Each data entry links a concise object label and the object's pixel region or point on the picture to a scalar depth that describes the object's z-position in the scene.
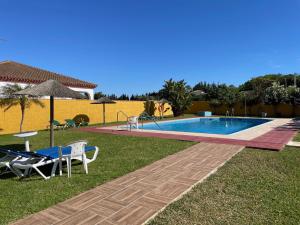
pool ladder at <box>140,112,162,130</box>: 23.53
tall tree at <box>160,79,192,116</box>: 27.55
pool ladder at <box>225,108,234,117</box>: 30.96
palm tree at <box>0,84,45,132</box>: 14.31
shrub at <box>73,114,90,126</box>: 19.32
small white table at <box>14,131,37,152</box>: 7.19
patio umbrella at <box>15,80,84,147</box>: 7.40
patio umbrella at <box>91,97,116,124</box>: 18.89
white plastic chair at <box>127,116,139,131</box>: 15.16
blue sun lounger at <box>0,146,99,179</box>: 5.42
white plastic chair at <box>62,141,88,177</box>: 5.48
